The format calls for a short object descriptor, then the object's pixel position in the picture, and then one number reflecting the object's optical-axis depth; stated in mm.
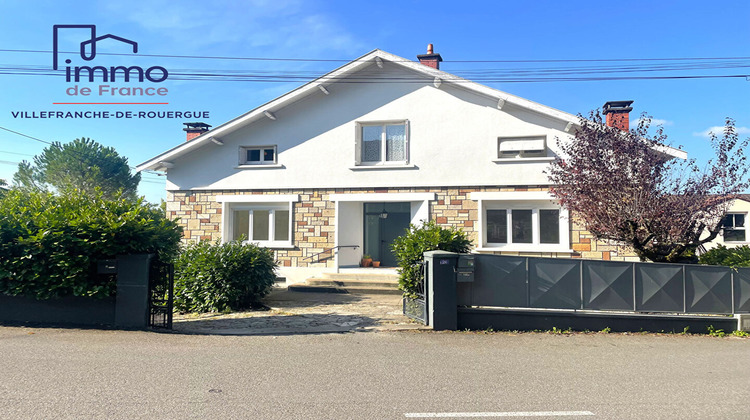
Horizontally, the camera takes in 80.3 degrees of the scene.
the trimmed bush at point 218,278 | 9664
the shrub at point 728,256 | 8961
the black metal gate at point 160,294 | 8094
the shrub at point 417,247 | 9070
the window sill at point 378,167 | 13461
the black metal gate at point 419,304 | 8391
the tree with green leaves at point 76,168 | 33625
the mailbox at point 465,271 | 8156
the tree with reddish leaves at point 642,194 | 8914
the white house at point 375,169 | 13016
